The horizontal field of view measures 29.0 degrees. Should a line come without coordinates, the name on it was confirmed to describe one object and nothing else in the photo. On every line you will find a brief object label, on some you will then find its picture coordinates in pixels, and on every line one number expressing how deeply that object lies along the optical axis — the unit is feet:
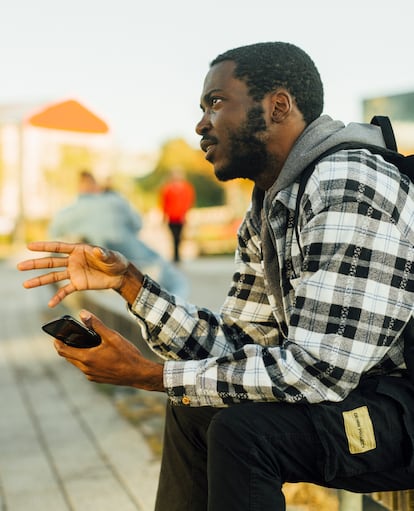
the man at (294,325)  6.25
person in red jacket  50.37
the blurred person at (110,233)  26.32
